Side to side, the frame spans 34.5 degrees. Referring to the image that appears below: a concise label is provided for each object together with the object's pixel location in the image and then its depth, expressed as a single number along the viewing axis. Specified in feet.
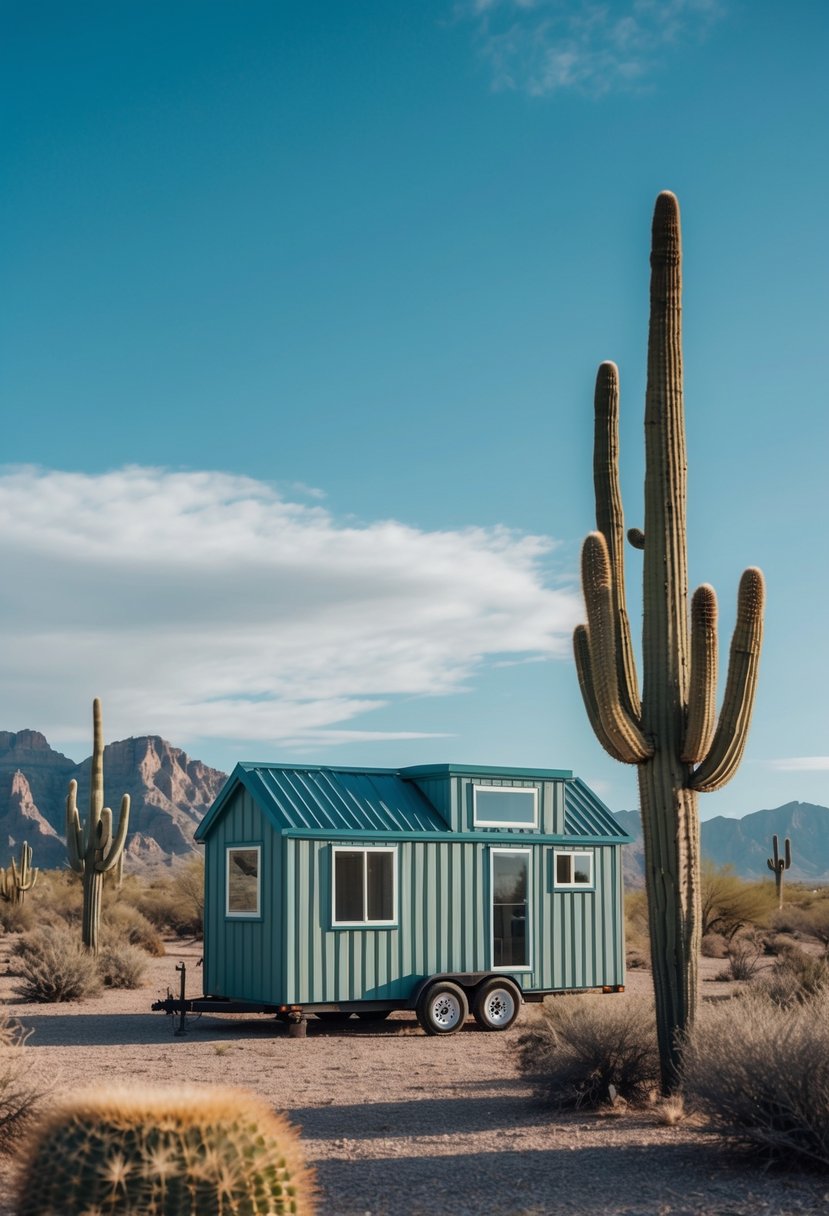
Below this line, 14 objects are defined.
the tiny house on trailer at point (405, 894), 57.06
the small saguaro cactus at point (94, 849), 82.17
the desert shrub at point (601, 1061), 36.42
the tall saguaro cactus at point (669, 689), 35.50
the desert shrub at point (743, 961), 80.43
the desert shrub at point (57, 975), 70.38
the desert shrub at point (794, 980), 52.19
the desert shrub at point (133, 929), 99.66
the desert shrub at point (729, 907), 120.57
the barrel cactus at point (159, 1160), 17.89
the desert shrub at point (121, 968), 78.69
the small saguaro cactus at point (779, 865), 142.82
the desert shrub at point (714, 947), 104.78
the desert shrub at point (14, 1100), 28.96
